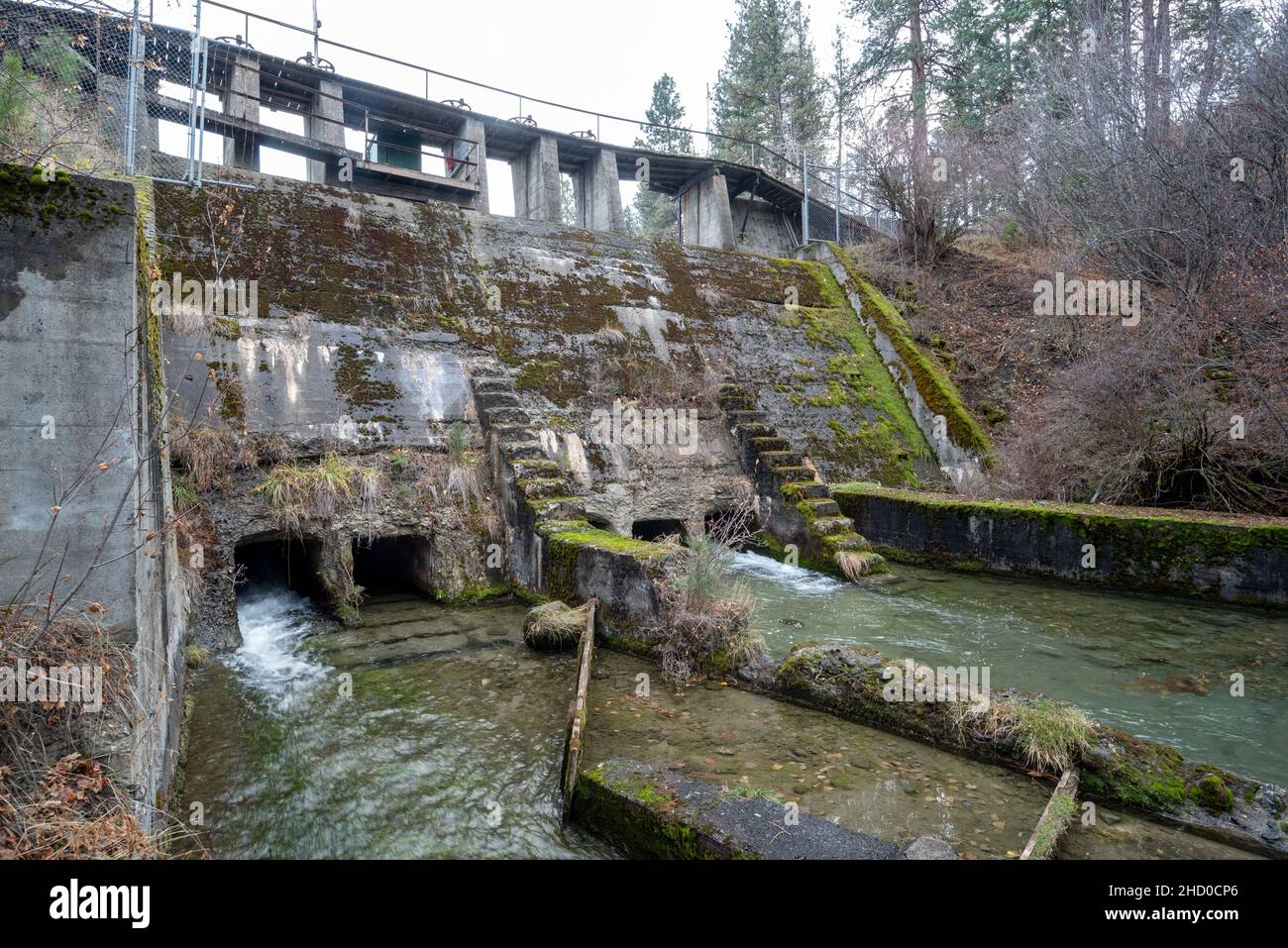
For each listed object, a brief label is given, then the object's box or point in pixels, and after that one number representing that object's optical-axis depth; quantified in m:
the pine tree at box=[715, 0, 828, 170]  32.41
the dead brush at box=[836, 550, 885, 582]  9.22
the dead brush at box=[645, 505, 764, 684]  6.01
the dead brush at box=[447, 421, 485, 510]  8.49
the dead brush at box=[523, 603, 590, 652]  6.69
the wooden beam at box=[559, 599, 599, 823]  4.13
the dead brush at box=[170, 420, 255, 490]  7.02
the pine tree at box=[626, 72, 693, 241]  39.62
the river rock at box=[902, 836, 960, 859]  3.25
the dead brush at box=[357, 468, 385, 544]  7.76
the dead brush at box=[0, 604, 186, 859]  2.49
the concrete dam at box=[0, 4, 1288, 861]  3.51
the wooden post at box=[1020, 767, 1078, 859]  3.35
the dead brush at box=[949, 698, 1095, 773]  4.22
